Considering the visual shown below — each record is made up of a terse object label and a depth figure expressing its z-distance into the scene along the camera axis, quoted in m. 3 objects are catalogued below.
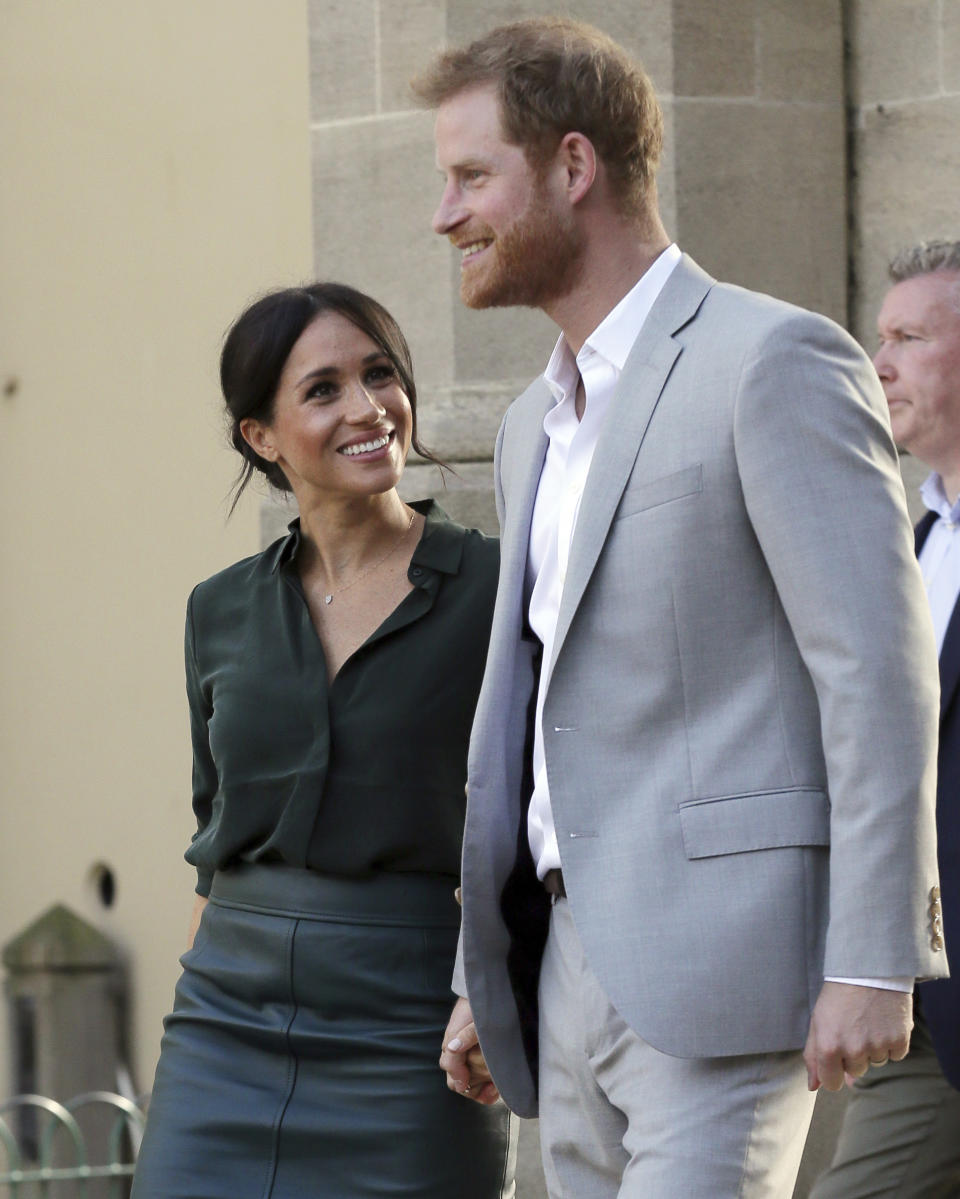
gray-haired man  7.07
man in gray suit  5.10
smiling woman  6.83
